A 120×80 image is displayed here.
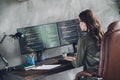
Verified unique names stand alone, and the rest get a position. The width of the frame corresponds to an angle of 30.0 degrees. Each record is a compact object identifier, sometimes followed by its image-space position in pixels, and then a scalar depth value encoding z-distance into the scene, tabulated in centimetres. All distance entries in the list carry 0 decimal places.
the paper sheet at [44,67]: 268
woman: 243
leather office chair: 207
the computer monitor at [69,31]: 328
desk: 244
